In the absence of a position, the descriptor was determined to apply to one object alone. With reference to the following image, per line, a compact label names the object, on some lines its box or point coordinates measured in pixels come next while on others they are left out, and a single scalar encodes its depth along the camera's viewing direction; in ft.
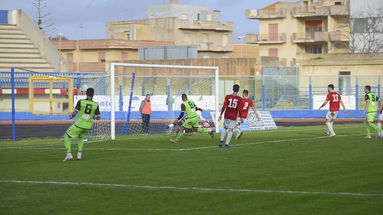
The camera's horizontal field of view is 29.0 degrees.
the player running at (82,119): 60.08
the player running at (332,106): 86.84
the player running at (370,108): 82.74
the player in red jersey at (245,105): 88.58
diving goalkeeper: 80.12
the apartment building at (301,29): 279.90
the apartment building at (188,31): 344.69
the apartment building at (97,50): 310.04
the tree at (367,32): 255.29
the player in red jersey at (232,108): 70.18
